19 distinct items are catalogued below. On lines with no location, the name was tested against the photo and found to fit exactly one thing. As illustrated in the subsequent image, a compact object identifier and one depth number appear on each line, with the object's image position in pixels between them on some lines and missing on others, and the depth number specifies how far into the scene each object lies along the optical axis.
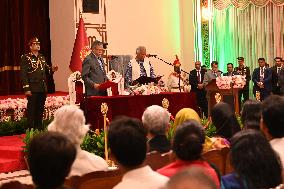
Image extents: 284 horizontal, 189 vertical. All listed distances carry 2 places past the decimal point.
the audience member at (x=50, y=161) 3.11
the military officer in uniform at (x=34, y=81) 11.37
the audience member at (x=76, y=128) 4.83
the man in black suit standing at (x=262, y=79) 17.48
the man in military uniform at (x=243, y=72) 18.12
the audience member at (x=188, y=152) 3.94
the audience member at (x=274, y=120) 4.47
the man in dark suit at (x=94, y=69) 10.72
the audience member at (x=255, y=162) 3.32
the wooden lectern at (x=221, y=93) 13.00
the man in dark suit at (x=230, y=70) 18.14
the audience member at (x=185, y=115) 5.96
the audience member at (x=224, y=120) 5.81
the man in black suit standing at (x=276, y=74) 17.41
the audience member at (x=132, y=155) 3.42
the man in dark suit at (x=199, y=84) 18.17
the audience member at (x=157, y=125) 5.60
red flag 14.91
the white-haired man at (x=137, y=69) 11.76
